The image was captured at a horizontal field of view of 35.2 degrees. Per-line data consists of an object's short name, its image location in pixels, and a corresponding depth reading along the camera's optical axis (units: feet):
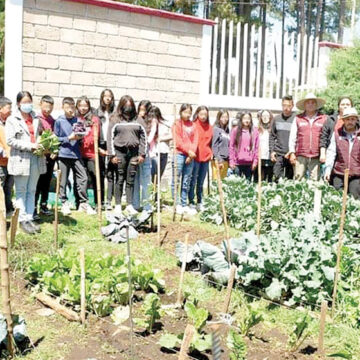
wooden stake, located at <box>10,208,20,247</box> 16.67
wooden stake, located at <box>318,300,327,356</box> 11.74
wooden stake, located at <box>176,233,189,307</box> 14.88
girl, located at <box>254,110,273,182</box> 29.07
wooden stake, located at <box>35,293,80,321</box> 13.80
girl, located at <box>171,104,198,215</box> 25.98
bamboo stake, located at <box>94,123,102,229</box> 20.62
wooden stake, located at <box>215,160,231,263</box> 16.57
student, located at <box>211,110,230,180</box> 28.89
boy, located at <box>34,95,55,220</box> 23.29
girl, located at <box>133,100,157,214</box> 25.40
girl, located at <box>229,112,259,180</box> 28.02
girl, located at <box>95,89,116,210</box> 25.32
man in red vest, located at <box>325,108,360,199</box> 22.08
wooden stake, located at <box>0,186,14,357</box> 11.44
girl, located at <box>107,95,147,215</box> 24.07
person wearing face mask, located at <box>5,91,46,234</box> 20.53
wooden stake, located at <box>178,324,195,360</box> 9.05
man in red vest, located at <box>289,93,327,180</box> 26.14
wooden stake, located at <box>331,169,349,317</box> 14.15
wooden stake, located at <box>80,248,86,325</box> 13.41
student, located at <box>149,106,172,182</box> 26.13
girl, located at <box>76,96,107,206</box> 24.36
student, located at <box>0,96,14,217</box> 21.72
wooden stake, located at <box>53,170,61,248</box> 18.00
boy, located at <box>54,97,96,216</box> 23.95
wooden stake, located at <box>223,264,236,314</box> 13.21
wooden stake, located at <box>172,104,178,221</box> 23.42
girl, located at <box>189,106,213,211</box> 26.61
